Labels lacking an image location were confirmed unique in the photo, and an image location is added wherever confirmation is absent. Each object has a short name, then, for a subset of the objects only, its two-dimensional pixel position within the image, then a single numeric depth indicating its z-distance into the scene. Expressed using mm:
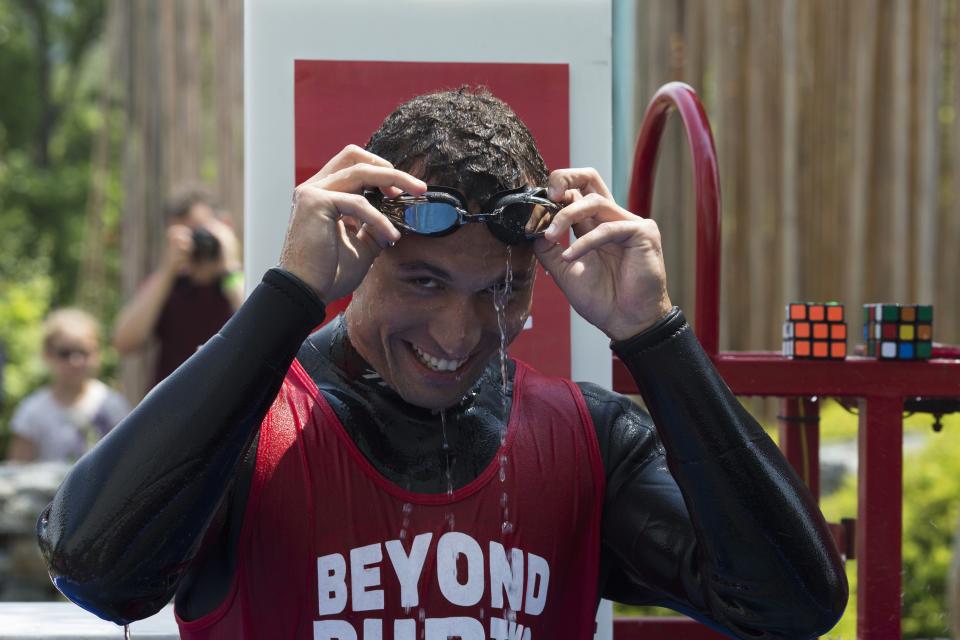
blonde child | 6059
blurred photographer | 5211
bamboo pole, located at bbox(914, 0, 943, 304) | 6914
